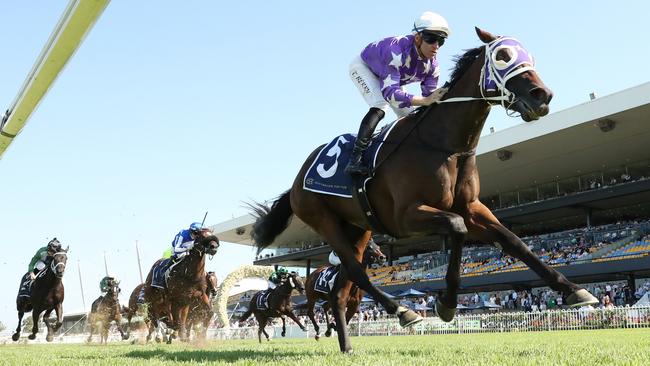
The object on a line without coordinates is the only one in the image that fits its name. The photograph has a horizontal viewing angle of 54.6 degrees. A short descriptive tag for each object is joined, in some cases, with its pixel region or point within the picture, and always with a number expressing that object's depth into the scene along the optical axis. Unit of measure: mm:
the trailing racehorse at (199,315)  12418
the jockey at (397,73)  5956
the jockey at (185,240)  12352
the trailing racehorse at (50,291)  14000
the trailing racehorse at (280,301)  20656
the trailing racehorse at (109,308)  19609
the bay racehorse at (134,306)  19681
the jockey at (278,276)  21109
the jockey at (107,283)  19766
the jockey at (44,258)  14586
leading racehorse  5152
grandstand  31000
